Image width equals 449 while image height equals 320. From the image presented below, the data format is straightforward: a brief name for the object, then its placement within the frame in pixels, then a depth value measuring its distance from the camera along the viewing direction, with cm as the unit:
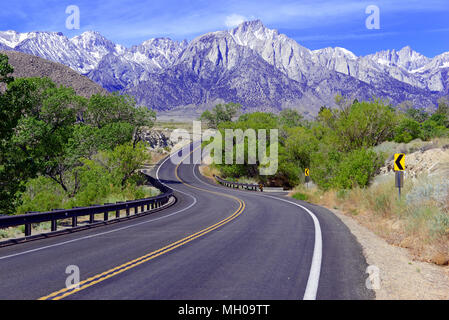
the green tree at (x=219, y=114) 10404
